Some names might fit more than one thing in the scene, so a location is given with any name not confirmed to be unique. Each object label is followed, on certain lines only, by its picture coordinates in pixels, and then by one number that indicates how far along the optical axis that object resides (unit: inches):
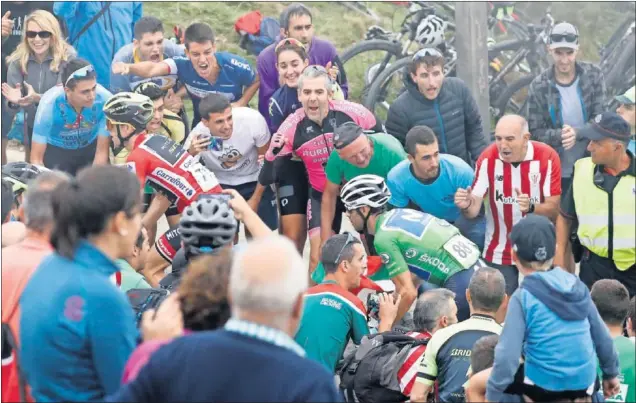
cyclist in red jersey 679.1
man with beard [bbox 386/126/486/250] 670.5
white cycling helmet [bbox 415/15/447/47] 1066.1
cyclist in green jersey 603.8
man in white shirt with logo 733.9
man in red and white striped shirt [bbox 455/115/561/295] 686.5
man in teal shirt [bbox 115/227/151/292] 511.8
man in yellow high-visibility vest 628.4
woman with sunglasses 824.3
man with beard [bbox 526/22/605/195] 801.6
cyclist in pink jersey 716.7
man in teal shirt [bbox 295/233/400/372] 510.9
